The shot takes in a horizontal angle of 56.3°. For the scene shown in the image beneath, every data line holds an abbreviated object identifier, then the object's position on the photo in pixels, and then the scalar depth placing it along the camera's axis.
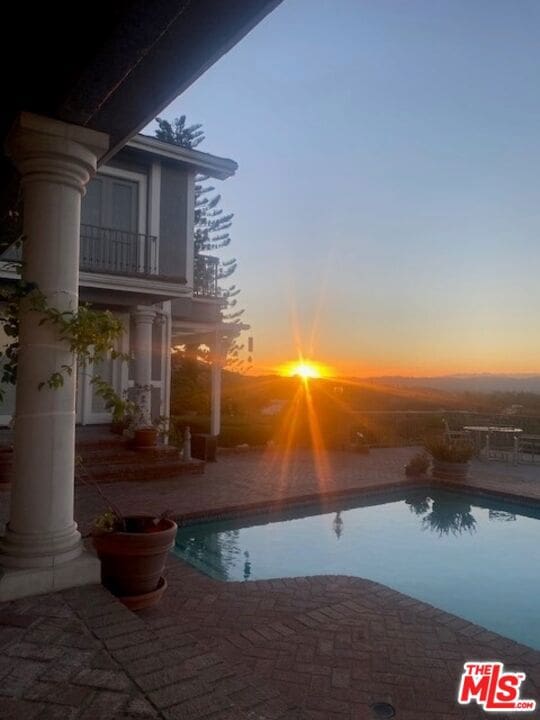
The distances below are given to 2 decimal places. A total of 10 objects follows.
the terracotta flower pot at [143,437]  9.97
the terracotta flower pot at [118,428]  10.50
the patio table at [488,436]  12.82
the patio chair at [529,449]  13.48
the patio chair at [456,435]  13.66
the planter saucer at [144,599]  3.79
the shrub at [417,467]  10.48
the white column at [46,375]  3.42
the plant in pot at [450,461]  10.27
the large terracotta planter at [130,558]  3.77
